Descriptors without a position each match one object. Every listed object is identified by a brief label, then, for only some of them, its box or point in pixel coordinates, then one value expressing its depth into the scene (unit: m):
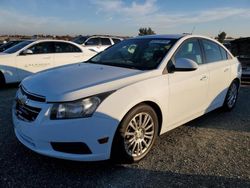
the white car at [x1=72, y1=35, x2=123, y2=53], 9.70
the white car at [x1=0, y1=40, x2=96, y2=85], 5.31
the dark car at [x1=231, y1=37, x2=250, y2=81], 9.03
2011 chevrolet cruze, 1.98
